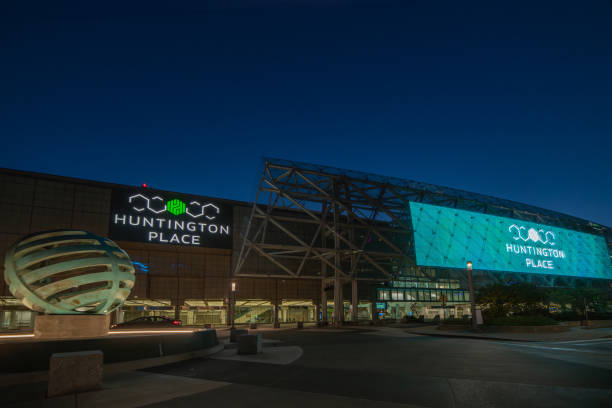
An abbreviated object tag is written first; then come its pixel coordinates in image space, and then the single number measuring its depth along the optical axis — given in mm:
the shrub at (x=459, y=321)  31766
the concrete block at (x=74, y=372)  7684
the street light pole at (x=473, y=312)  27067
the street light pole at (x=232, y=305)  46825
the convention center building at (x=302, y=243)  44281
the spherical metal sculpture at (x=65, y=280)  11836
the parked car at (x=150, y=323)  27817
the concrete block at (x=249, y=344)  14758
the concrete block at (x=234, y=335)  20359
